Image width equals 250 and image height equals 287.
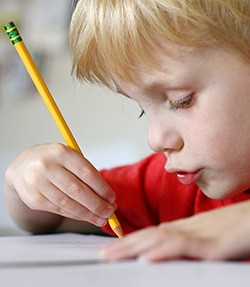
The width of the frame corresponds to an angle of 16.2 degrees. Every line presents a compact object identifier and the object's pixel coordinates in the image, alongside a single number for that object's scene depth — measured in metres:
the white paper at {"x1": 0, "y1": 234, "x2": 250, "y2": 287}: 0.39
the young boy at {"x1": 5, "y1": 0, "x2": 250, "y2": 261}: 0.59
